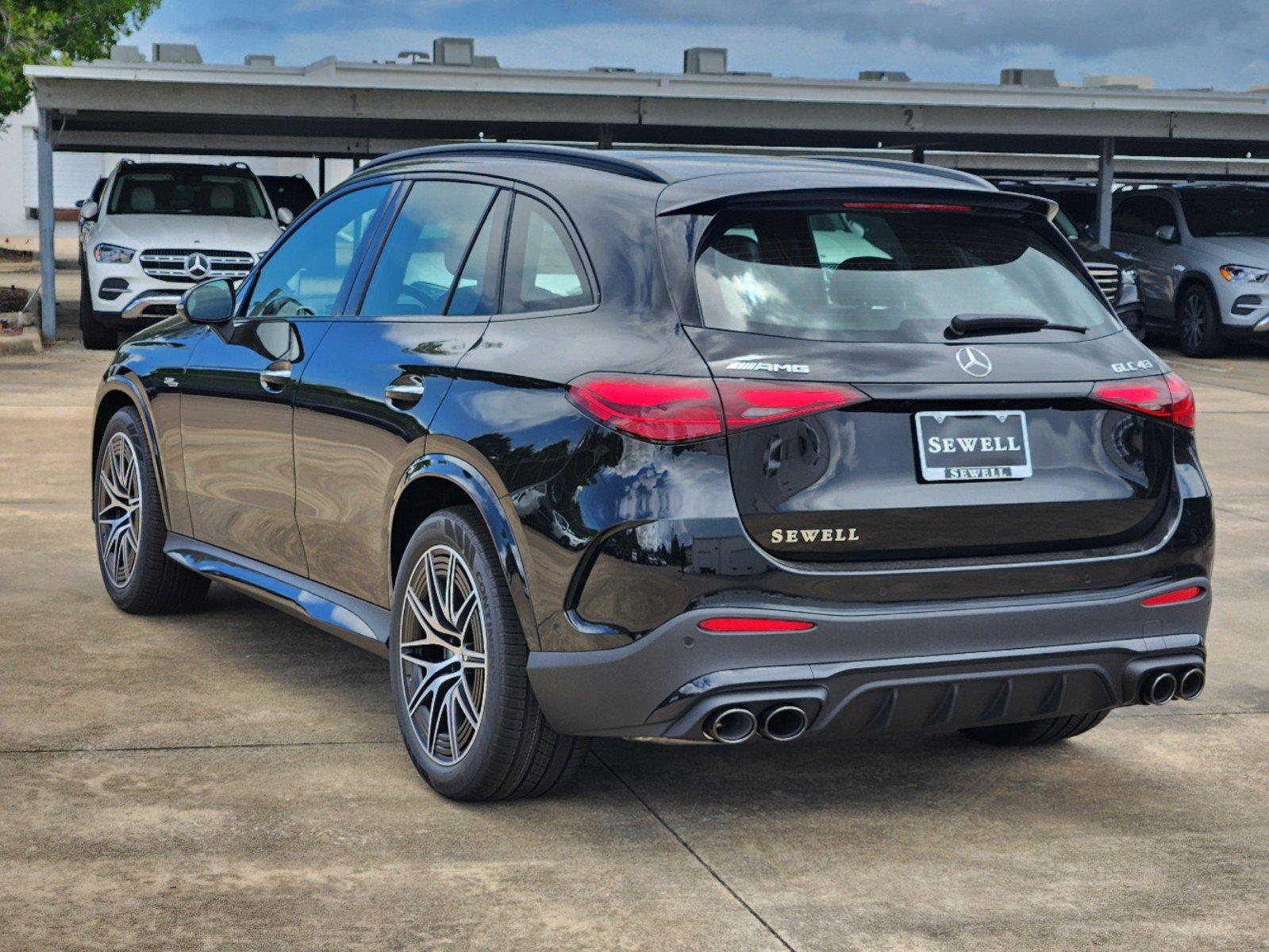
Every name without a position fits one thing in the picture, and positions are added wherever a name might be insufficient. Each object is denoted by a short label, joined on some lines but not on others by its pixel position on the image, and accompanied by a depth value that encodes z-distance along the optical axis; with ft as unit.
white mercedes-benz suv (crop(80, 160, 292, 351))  57.26
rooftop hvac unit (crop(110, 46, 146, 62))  75.10
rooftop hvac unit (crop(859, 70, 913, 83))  90.66
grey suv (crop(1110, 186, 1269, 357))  62.90
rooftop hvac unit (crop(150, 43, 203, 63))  78.12
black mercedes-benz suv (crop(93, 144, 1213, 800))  12.96
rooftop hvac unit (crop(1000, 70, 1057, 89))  84.53
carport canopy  66.74
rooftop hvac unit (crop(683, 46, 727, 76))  81.10
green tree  83.97
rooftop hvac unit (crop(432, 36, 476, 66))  81.92
